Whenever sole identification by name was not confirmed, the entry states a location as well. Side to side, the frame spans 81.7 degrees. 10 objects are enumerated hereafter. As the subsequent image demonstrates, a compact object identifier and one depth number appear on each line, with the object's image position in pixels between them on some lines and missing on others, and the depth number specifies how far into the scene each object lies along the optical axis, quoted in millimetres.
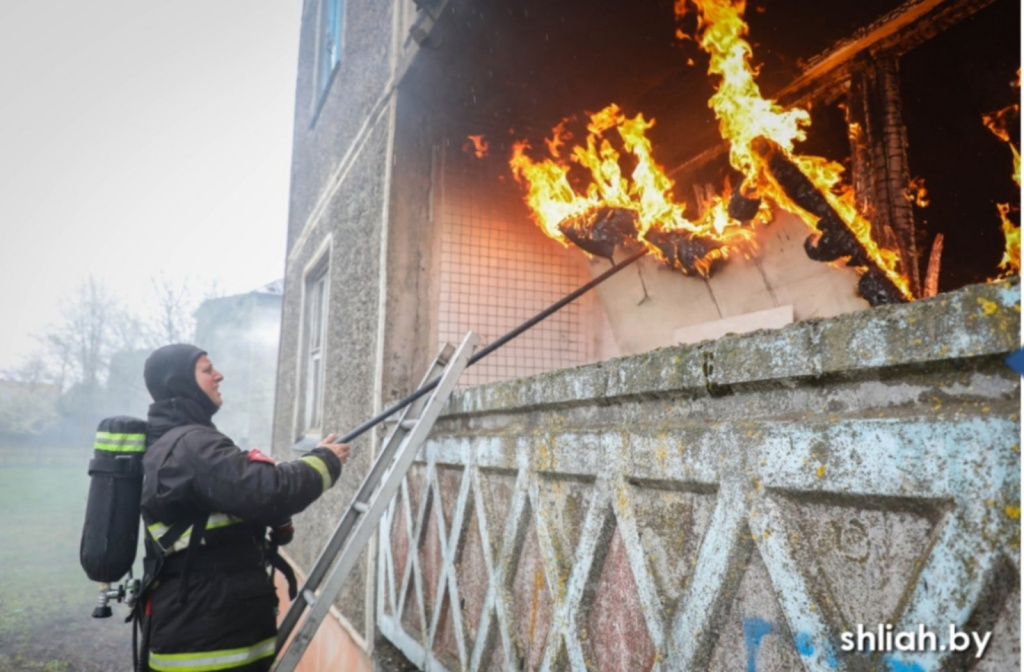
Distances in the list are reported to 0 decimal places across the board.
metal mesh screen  4156
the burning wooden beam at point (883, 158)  2877
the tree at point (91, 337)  34250
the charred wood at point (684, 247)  3707
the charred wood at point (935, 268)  2820
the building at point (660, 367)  1111
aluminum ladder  2592
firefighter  2602
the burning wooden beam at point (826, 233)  2889
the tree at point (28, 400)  31938
